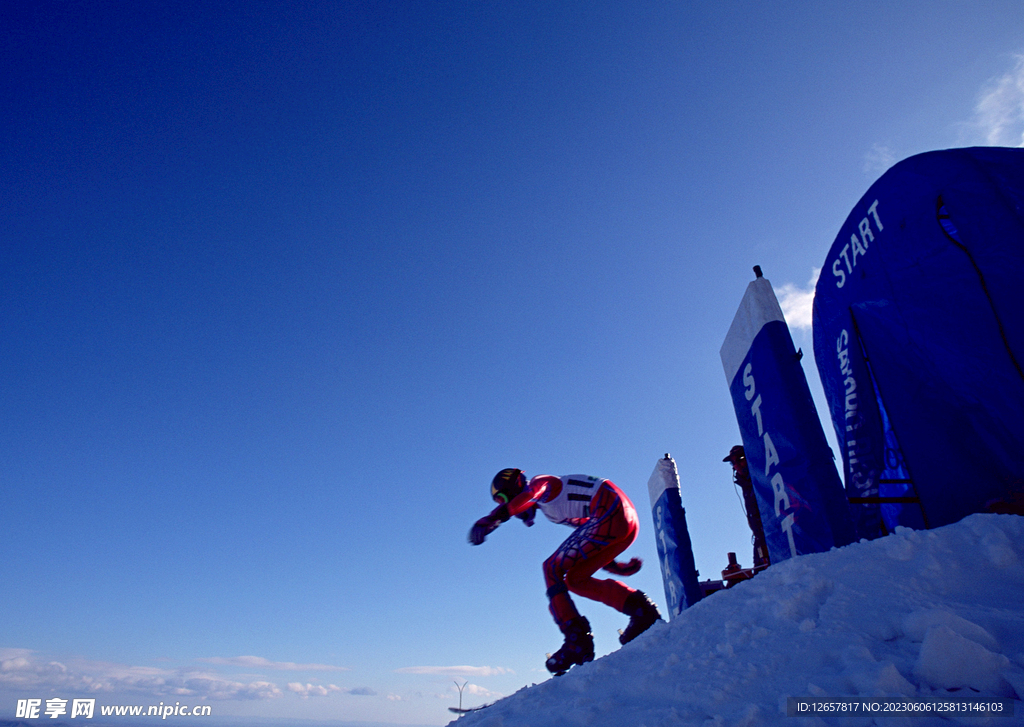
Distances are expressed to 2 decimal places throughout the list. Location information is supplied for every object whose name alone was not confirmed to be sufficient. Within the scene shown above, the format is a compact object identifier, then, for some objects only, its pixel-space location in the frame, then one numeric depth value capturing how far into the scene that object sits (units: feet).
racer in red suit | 11.53
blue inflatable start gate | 9.16
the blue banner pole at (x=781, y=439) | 9.72
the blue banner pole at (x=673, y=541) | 20.94
